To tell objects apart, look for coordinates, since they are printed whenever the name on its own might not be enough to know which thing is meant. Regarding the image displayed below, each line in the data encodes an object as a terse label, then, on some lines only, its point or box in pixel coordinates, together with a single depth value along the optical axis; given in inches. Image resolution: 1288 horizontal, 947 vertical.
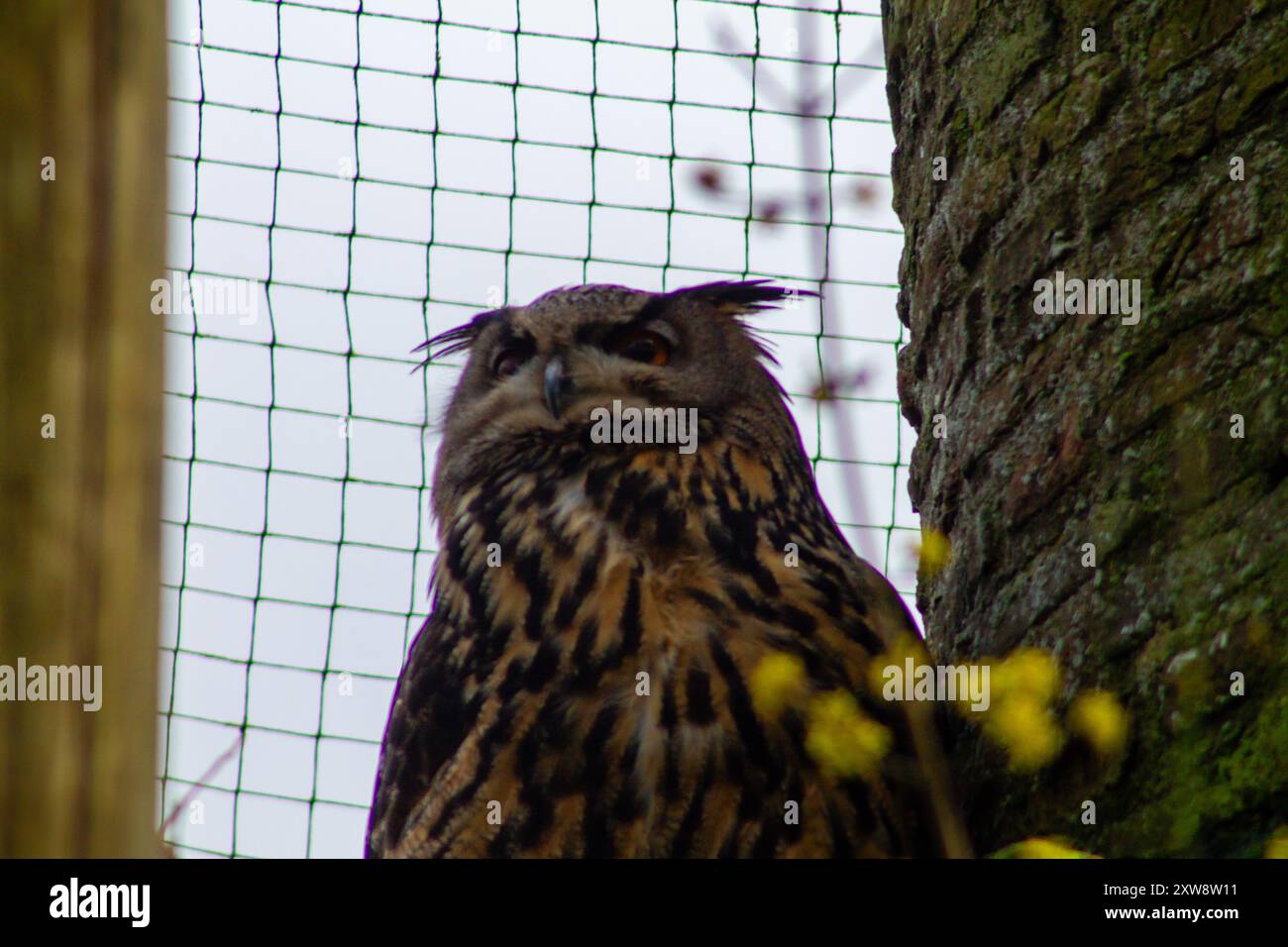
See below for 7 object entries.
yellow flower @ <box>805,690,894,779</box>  167.6
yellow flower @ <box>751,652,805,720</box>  169.5
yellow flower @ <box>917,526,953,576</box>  145.7
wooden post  60.4
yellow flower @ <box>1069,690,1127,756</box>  161.8
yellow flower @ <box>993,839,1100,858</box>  125.0
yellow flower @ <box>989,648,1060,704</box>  163.6
